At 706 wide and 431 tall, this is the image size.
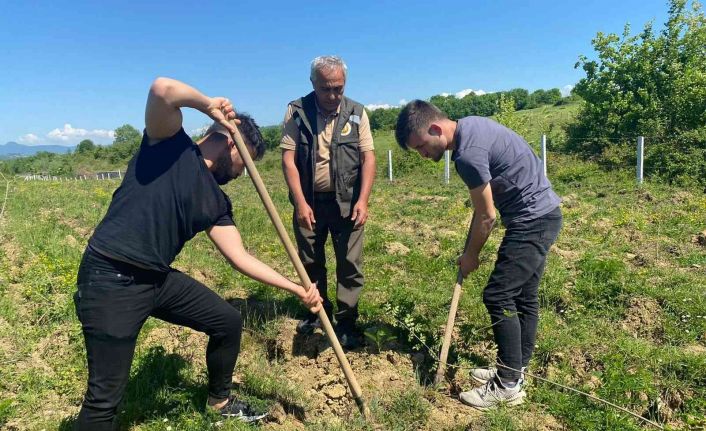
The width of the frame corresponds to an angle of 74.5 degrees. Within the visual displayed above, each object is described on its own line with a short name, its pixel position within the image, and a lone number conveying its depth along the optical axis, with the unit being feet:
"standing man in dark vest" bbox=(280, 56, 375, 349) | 11.79
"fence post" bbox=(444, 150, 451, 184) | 54.68
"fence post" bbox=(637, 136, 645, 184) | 38.34
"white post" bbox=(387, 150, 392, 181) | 66.28
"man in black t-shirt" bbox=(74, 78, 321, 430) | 7.20
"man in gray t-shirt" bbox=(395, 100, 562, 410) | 9.16
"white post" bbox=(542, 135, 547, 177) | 45.19
